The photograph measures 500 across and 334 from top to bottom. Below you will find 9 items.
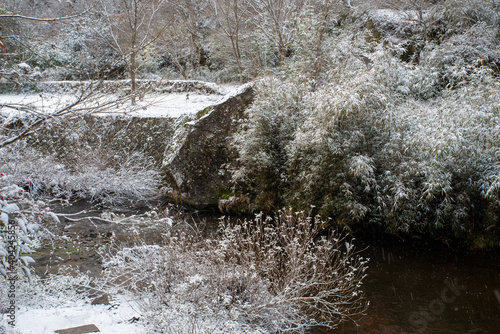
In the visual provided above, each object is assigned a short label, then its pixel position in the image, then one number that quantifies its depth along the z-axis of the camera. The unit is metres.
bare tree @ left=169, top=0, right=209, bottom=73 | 15.76
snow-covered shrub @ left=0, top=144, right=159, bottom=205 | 8.42
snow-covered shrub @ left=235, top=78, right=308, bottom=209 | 7.82
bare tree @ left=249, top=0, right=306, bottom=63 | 12.05
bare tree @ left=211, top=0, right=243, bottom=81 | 13.23
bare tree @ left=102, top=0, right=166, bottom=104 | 11.37
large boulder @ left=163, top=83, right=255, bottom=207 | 8.91
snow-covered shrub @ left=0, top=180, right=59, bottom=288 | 2.29
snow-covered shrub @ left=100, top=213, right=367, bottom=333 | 3.50
